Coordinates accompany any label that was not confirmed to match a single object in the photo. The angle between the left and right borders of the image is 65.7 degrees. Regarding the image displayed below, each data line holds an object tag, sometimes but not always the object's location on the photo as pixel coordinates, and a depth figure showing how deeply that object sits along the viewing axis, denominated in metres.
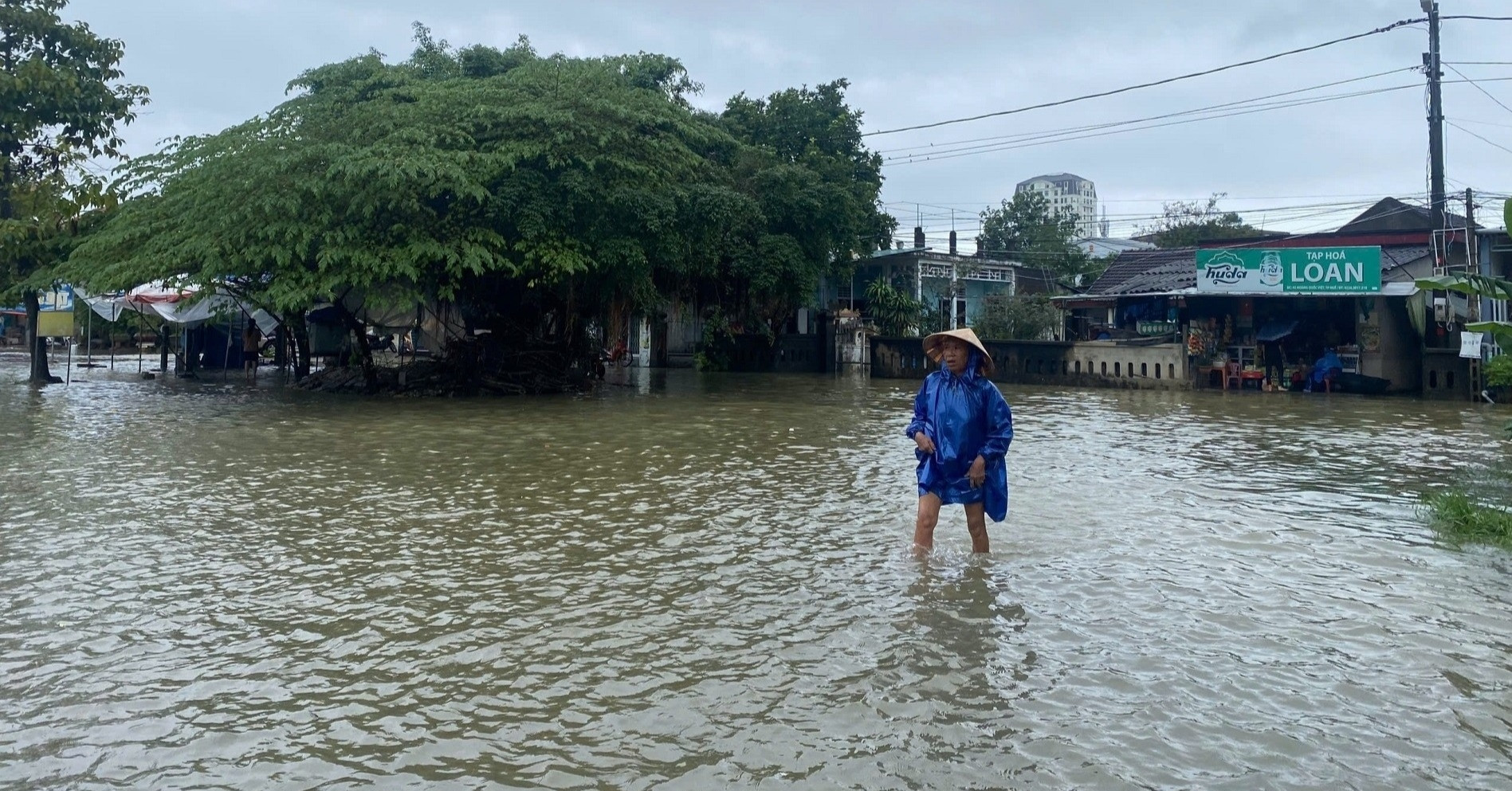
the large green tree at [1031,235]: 50.03
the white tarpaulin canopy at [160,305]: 27.43
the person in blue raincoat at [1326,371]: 24.64
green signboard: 23.31
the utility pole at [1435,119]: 23.36
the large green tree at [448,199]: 19.12
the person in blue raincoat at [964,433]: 7.31
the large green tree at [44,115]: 22.12
